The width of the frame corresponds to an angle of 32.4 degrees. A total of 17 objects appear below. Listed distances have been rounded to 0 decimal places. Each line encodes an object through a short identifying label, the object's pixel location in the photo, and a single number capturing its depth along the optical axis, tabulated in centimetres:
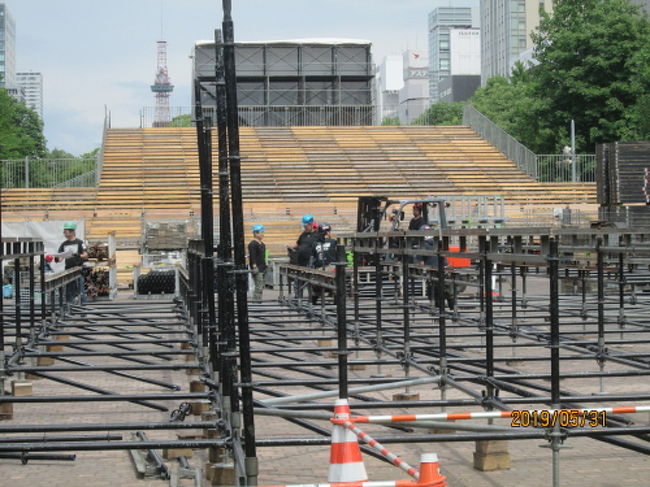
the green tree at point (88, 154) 15465
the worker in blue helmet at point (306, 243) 2131
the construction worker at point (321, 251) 2123
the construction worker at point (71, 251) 2002
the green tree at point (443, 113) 14162
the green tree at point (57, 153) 15195
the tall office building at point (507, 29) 17212
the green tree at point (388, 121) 16764
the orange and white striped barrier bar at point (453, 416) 630
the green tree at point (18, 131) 7354
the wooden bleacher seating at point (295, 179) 3988
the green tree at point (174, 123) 6440
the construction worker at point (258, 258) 2264
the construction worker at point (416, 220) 1992
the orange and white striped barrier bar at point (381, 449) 537
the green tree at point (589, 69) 6431
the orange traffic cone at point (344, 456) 616
